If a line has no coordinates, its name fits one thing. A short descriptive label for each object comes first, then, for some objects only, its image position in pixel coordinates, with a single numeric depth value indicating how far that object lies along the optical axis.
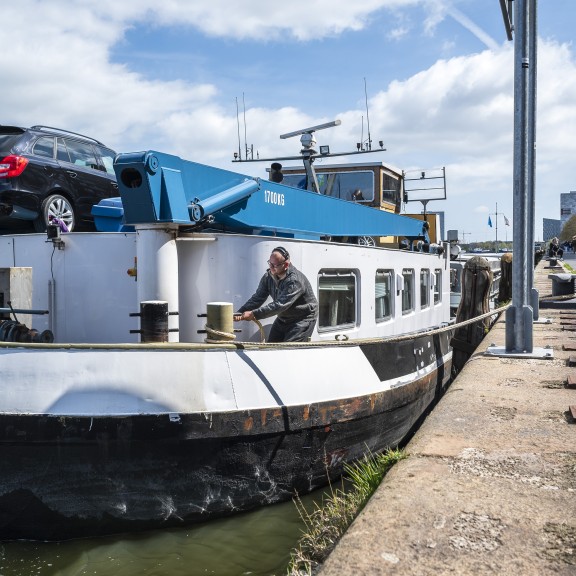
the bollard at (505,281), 15.77
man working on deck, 5.59
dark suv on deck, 7.13
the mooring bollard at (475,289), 10.59
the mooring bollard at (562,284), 15.85
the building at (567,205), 130.12
